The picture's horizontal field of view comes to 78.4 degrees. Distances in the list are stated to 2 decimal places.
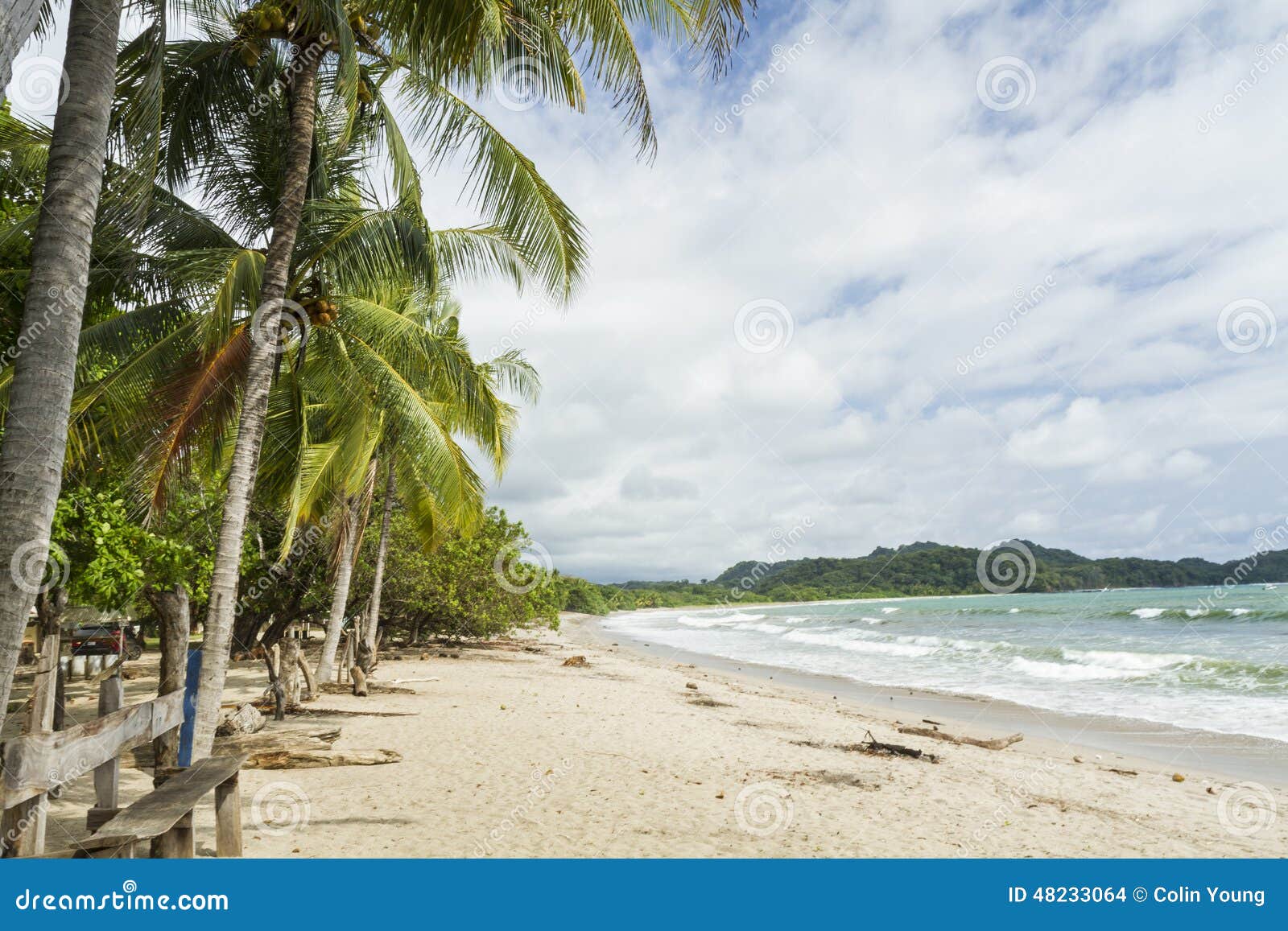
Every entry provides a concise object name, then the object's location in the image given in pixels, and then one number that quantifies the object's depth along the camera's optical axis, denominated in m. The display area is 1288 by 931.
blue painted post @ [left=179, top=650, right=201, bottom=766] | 6.15
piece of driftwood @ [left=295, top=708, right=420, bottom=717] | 12.27
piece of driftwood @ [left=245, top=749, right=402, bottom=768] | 8.49
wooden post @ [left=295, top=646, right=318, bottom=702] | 12.34
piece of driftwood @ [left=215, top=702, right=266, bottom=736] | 9.91
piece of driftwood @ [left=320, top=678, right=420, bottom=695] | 14.96
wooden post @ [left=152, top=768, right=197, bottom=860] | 4.13
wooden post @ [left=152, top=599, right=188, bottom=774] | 9.25
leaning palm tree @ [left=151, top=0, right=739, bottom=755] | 6.17
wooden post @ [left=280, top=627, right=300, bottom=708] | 11.89
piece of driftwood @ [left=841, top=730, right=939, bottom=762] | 10.31
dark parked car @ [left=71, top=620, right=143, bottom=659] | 18.97
